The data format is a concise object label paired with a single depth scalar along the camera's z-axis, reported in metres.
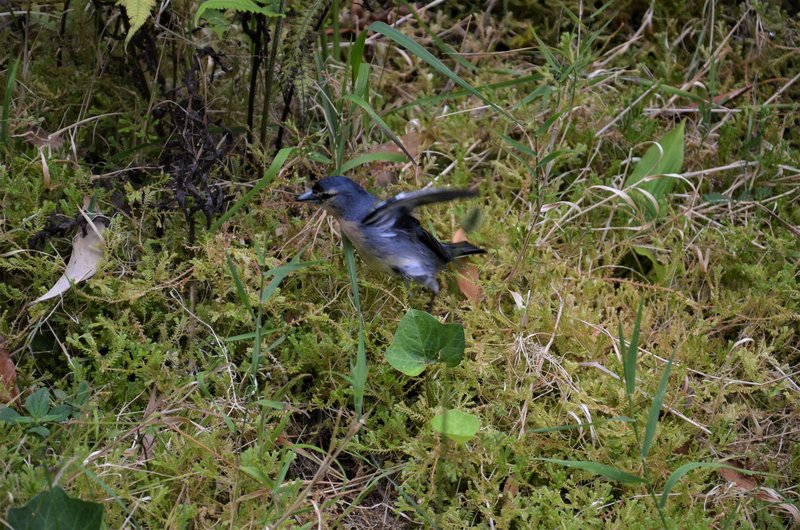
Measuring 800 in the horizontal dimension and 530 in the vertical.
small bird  7.91
